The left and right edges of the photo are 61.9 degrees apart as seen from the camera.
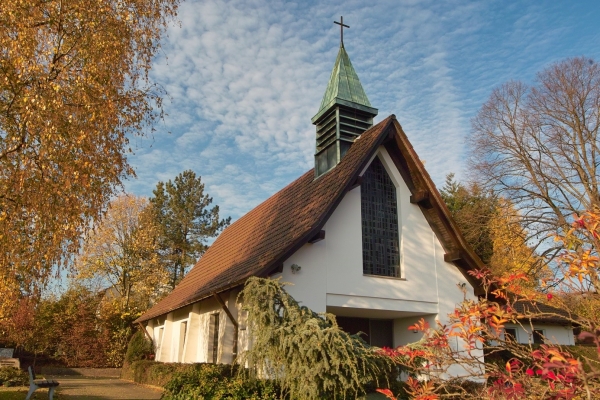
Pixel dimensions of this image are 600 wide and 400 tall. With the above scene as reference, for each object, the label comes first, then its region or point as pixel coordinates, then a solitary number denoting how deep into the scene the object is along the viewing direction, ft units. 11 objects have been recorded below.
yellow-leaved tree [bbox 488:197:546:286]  64.49
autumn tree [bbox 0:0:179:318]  25.77
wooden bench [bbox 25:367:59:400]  35.48
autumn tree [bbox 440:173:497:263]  70.44
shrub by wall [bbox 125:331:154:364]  71.67
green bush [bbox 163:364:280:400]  29.68
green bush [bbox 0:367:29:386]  53.78
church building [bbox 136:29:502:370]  39.55
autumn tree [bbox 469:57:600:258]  63.82
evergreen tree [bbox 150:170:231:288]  129.90
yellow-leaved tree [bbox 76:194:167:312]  97.86
